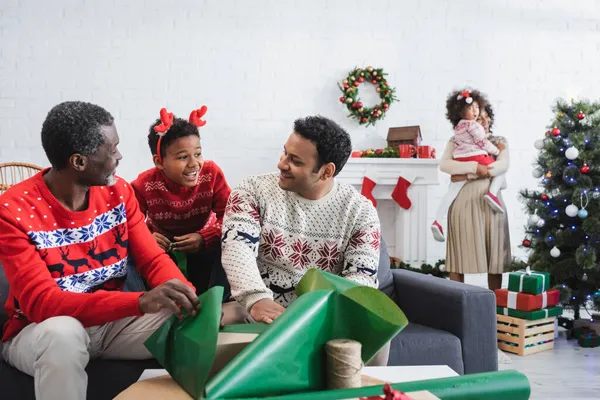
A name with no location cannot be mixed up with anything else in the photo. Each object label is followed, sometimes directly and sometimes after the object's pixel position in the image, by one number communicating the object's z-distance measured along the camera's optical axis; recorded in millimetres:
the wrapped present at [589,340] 3307
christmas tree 3529
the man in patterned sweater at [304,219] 1896
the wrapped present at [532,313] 3180
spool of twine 1026
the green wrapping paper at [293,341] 983
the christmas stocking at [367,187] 4730
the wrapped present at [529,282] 3234
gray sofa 1982
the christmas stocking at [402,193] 4770
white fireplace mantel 4758
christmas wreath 5098
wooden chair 4515
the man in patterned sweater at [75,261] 1396
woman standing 3900
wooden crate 3170
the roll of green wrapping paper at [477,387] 1054
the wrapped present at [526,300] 3195
